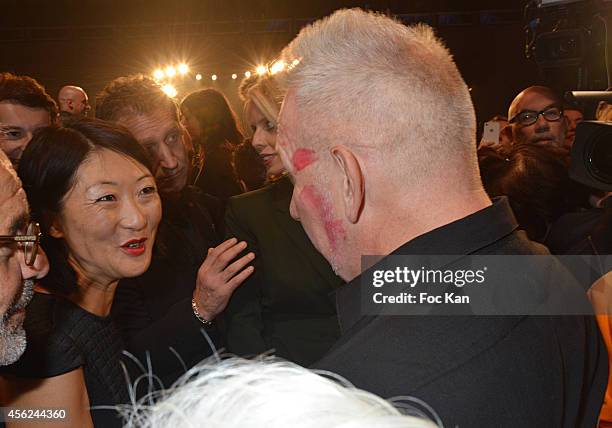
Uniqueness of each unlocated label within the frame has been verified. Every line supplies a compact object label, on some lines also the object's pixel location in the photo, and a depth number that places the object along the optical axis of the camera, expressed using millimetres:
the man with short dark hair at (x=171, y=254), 1662
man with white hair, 704
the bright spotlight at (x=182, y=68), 9070
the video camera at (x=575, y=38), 1864
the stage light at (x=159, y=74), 8680
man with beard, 998
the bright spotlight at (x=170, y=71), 8758
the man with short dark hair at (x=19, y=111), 2246
